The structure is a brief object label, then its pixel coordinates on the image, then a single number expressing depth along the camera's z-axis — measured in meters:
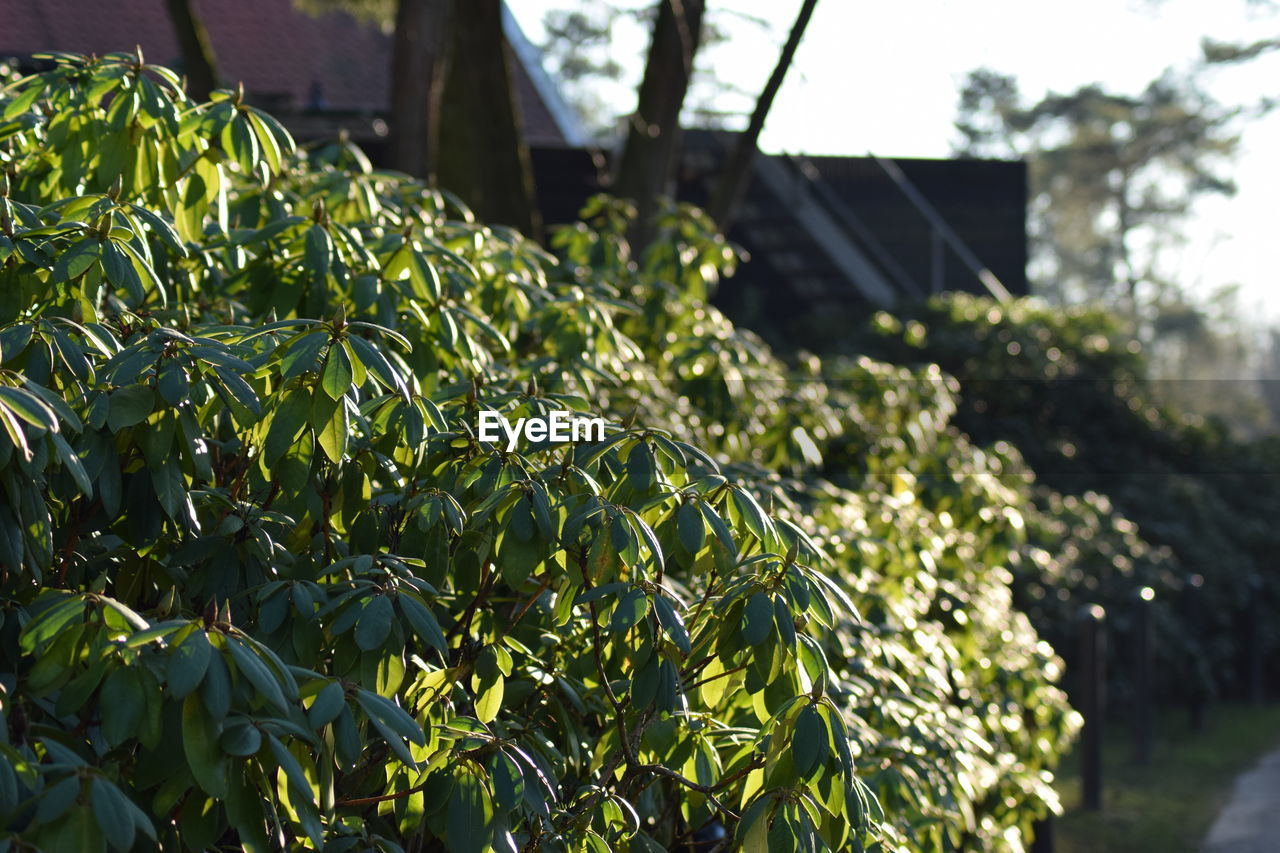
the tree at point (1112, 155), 38.50
